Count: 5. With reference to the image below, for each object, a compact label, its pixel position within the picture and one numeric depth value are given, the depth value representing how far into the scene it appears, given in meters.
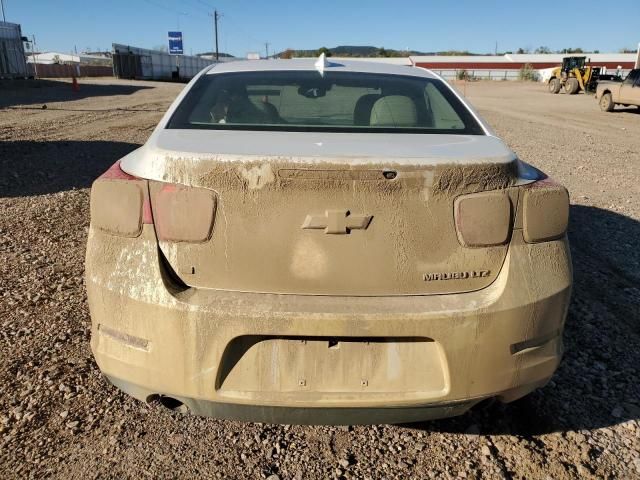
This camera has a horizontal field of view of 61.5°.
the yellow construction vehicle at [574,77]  32.34
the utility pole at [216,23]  77.34
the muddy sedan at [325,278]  1.79
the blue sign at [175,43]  50.00
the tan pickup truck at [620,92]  19.73
